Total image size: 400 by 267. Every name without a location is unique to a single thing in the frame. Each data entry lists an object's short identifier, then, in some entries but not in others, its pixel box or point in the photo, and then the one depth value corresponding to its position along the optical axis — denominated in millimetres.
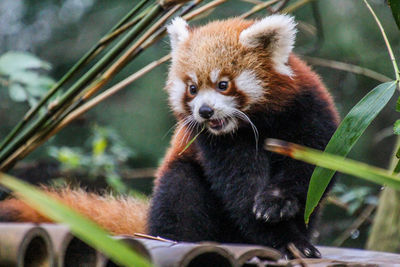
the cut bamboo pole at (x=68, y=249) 5148
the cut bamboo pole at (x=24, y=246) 5123
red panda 5456
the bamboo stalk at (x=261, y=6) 5521
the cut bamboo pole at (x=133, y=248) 5140
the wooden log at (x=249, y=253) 5160
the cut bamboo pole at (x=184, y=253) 5134
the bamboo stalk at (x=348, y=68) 5747
